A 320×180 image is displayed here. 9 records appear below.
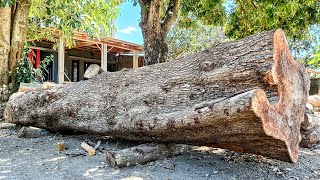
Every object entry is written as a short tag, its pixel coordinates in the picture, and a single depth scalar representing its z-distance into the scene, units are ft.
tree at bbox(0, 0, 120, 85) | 15.92
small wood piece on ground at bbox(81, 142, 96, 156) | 8.27
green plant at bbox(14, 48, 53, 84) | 16.24
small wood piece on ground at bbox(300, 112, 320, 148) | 8.96
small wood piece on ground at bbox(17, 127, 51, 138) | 11.08
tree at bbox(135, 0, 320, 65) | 15.25
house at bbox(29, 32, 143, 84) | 32.06
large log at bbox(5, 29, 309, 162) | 5.63
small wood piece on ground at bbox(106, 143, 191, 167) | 7.02
